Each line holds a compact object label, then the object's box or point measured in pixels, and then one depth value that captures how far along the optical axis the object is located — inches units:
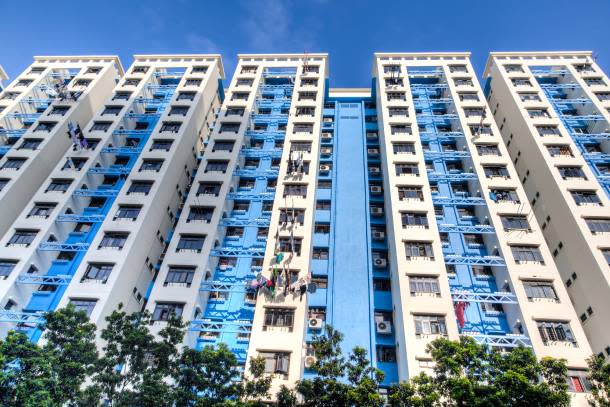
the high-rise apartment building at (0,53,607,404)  1244.2
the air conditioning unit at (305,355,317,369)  1194.3
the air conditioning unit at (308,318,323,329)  1328.7
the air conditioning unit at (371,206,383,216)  1705.2
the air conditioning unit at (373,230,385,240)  1612.9
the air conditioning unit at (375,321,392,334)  1326.3
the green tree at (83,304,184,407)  840.3
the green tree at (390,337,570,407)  780.0
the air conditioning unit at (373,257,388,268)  1504.7
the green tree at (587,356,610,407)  811.4
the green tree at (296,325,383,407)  839.1
